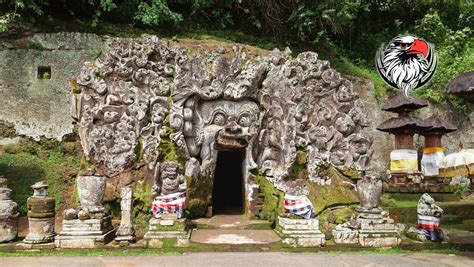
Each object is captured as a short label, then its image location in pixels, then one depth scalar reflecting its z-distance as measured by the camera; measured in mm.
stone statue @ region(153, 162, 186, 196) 8977
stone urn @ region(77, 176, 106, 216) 9008
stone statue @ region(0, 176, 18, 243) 8891
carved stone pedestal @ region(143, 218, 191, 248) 8625
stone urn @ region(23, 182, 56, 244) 8711
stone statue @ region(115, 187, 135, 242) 8828
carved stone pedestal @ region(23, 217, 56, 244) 8688
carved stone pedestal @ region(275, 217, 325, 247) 8805
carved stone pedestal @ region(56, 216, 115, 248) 8570
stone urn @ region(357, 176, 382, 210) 9281
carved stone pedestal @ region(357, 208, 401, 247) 8977
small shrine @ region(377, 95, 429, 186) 14031
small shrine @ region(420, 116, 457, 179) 14359
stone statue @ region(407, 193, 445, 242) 9195
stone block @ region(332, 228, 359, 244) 9109
